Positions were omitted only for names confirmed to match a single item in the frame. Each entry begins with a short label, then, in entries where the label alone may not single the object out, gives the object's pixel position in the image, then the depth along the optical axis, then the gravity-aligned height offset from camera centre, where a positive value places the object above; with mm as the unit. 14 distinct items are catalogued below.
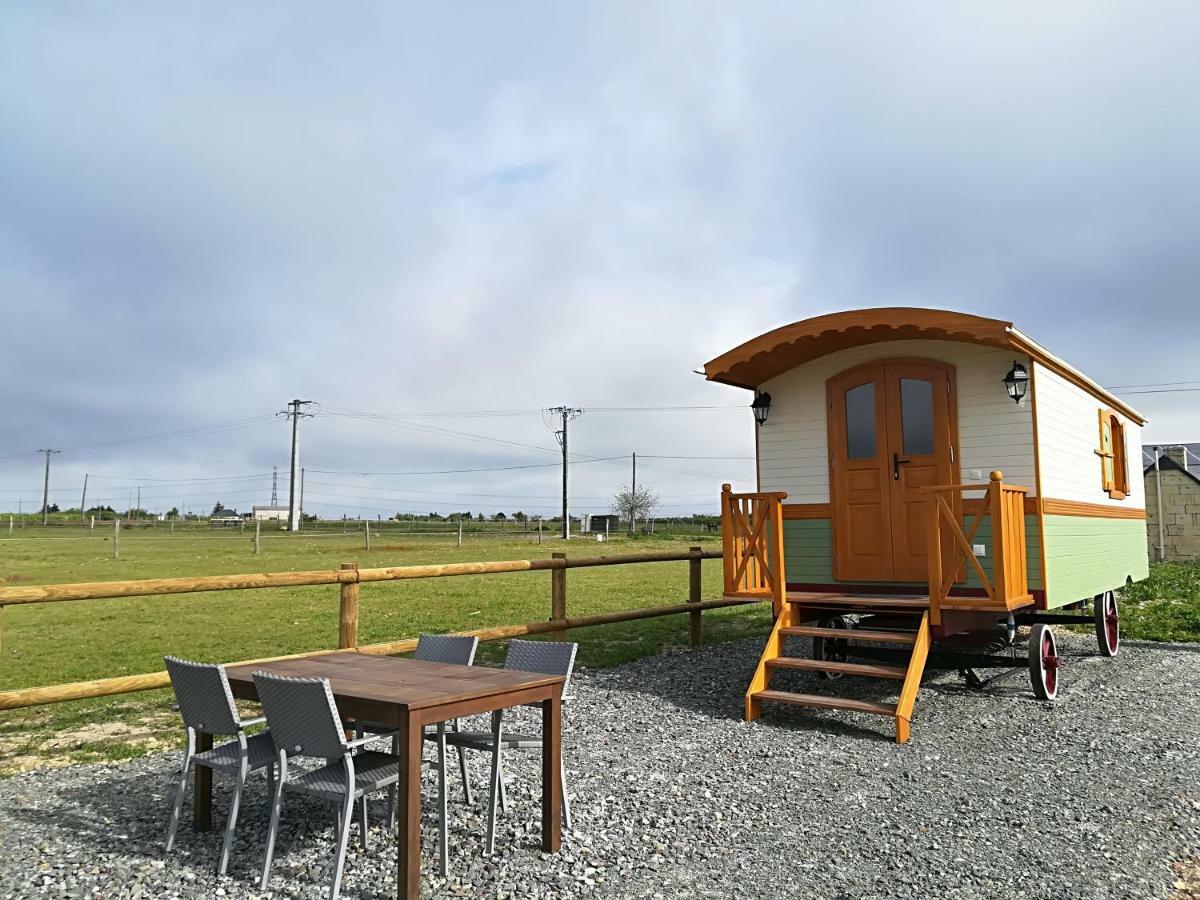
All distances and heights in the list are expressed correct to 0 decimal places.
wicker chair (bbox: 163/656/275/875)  3820 -894
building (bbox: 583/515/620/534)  54750 +431
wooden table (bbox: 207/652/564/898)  3426 -741
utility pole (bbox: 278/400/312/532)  47688 +2773
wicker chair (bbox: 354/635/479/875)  4742 -737
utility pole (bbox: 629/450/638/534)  71375 +2431
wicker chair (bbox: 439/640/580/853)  4098 -1006
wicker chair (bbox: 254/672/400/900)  3504 -886
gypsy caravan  6918 +325
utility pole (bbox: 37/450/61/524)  71556 +2608
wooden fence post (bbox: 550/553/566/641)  8398 -670
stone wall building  22188 +391
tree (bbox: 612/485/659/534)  73375 +2280
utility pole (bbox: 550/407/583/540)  46209 +7005
